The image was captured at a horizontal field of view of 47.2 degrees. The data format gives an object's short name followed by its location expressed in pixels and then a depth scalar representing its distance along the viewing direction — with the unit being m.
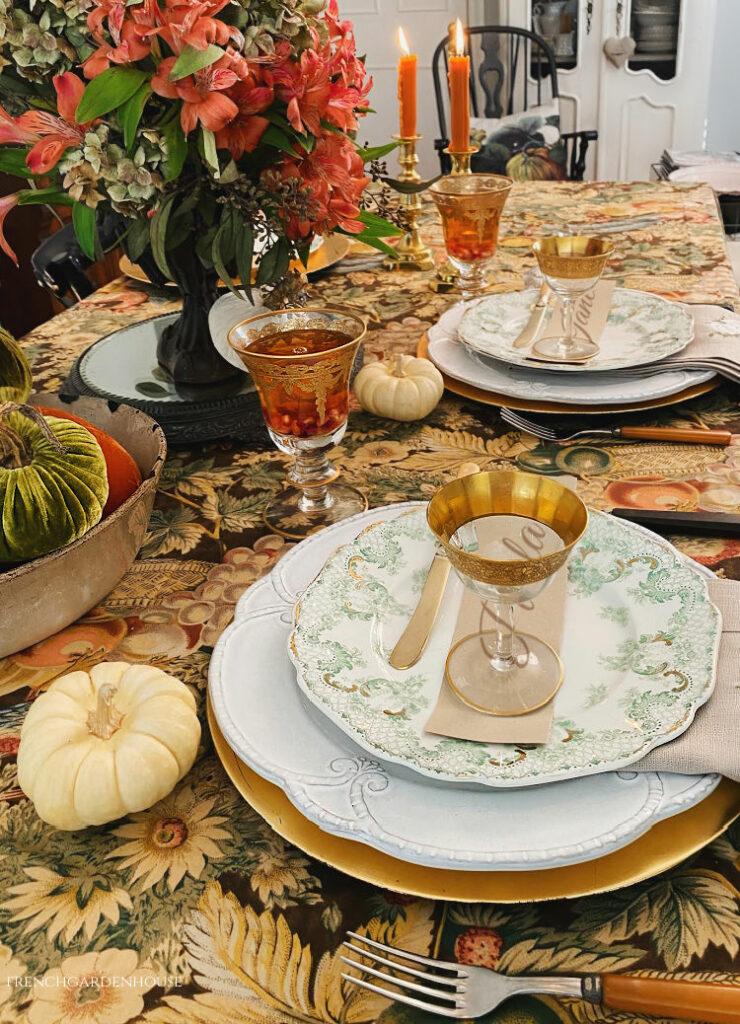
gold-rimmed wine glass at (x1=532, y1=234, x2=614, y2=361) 0.92
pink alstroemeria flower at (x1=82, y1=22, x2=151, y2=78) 0.68
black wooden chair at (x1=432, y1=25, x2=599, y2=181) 3.40
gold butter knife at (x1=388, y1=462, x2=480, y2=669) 0.56
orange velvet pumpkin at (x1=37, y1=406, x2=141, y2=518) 0.70
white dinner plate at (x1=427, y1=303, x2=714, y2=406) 0.89
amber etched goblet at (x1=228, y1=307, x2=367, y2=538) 0.72
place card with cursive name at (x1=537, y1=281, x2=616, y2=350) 1.03
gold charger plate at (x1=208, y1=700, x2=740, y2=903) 0.42
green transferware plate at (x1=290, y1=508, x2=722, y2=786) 0.46
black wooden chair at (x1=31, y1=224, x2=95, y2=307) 1.52
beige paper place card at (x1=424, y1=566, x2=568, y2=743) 0.49
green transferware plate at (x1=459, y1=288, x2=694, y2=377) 0.95
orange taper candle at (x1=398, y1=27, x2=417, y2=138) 1.34
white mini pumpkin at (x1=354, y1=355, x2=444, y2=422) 0.92
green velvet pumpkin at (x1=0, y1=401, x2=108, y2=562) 0.59
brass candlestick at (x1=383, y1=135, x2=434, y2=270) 1.42
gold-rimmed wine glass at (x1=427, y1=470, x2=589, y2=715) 0.52
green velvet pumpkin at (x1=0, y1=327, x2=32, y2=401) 0.79
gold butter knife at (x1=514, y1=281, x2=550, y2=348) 1.01
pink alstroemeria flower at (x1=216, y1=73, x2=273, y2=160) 0.75
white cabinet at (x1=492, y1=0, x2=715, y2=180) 3.32
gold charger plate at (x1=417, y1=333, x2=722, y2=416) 0.90
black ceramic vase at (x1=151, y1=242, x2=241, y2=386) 0.96
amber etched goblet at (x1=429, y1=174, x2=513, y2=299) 1.16
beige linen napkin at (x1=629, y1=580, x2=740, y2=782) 0.44
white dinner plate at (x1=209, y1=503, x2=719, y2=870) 0.42
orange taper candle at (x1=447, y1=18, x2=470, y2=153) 1.31
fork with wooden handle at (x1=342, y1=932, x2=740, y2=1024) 0.38
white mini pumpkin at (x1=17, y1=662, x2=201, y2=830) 0.48
